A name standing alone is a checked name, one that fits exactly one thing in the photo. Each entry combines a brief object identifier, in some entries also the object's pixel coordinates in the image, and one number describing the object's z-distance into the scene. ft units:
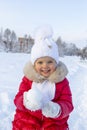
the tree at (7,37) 136.99
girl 4.79
